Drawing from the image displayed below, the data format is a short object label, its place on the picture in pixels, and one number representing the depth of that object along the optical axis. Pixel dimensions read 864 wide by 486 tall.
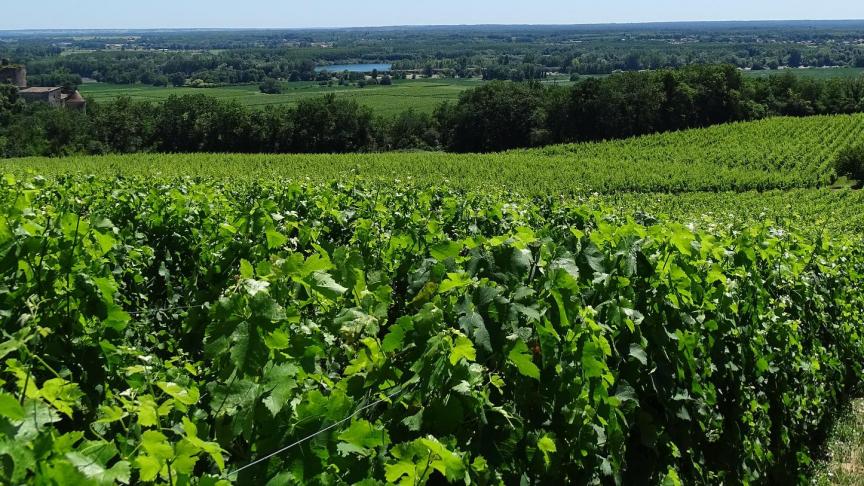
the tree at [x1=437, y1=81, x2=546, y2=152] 68.00
